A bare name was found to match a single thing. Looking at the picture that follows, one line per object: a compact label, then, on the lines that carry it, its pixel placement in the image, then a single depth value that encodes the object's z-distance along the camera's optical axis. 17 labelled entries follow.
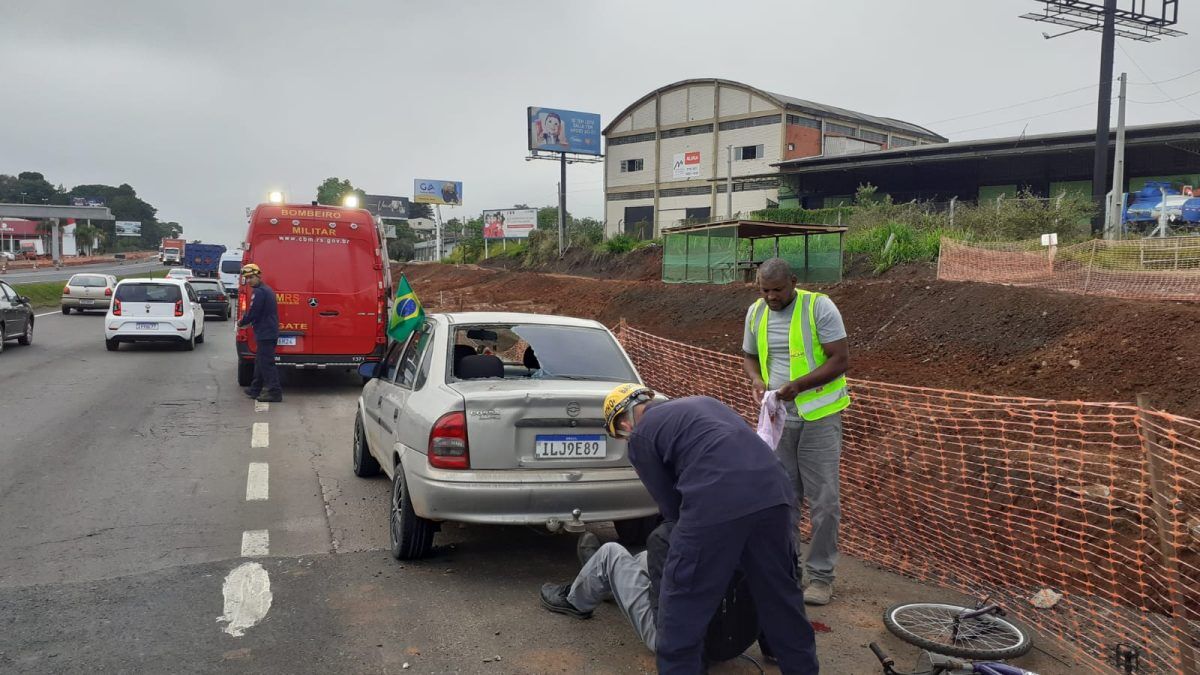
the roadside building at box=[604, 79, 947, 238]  52.97
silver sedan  4.66
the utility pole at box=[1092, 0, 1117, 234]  26.47
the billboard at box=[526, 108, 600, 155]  56.53
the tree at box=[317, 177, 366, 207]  111.19
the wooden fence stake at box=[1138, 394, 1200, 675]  3.49
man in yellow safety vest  4.52
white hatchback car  16.98
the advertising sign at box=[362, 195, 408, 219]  98.81
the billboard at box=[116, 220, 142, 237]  142.75
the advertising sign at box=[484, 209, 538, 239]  63.22
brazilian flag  10.30
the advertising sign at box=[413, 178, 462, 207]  81.56
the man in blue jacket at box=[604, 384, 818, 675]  3.14
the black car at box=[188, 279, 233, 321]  26.98
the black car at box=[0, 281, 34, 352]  16.48
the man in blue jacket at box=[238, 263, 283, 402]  10.70
